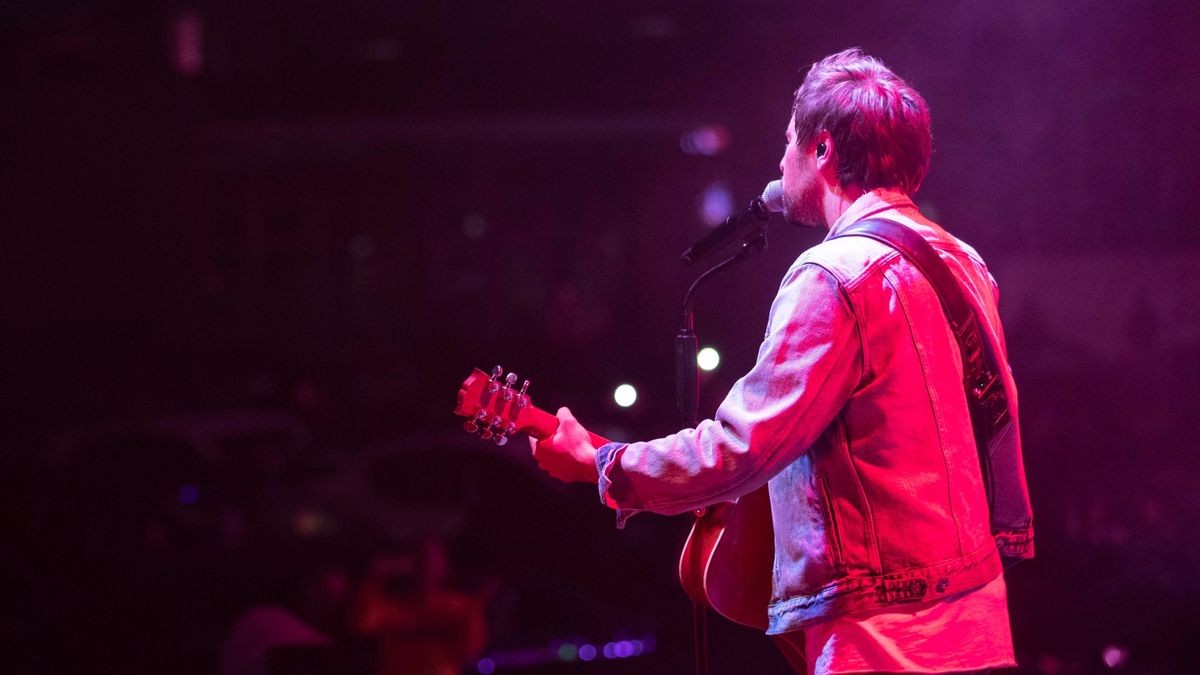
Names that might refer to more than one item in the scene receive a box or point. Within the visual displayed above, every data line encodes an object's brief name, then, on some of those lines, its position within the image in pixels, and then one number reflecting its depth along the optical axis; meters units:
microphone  4.07
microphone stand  4.16
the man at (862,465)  3.77
